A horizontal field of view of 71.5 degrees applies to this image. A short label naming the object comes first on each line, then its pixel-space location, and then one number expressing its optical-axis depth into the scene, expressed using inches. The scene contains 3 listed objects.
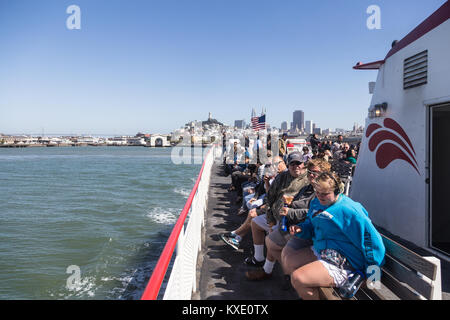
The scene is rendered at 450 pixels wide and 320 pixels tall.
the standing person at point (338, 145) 593.6
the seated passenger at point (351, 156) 422.3
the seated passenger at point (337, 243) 103.4
